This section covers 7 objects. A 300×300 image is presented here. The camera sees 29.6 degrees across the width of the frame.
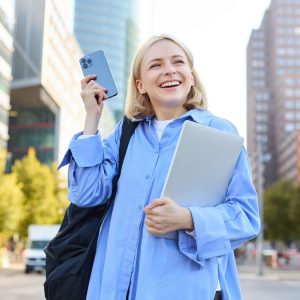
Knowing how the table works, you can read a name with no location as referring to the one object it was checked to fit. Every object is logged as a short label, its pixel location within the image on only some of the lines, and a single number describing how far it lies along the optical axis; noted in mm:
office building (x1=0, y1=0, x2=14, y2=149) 46125
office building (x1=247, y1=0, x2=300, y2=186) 129000
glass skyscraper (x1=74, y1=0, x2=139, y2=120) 111875
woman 1881
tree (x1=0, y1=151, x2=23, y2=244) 32094
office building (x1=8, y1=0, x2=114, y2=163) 56062
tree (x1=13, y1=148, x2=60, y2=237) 40281
